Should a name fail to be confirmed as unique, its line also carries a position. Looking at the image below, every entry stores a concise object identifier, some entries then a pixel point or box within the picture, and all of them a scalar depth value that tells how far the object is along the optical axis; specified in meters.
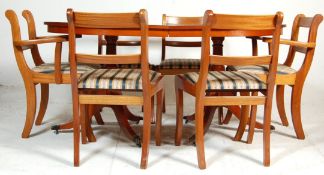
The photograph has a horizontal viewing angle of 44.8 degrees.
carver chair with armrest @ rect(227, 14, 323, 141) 2.61
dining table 2.25
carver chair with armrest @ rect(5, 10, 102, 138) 2.55
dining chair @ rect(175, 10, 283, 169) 1.99
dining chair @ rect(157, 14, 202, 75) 3.09
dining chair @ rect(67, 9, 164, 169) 1.98
